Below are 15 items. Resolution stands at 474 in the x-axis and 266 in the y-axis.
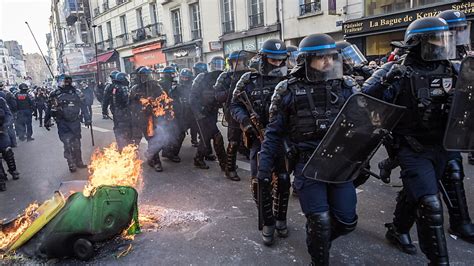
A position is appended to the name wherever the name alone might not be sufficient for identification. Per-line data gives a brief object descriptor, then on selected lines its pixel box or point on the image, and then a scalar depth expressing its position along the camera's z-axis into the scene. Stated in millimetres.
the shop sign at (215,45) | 20047
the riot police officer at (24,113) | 11141
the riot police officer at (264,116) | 3426
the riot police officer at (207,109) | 5984
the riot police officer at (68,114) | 6586
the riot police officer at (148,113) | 6508
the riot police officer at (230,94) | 4953
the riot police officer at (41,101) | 15791
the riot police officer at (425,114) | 2551
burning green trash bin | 3158
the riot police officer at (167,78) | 7593
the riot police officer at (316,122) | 2562
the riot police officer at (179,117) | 7023
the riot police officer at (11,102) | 9922
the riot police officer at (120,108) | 7090
